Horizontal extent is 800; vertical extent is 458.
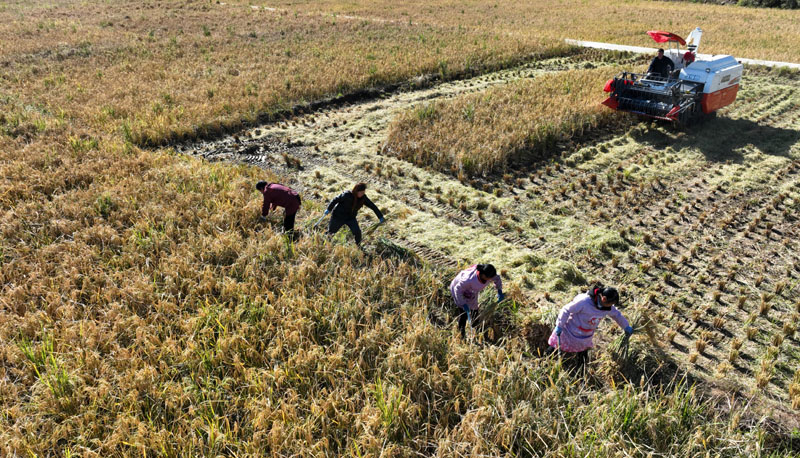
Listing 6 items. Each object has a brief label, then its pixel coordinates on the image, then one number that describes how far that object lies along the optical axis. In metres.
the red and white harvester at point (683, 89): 11.57
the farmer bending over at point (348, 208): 6.77
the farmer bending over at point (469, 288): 5.16
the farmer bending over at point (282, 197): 7.14
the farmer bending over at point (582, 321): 4.62
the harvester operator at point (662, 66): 12.46
